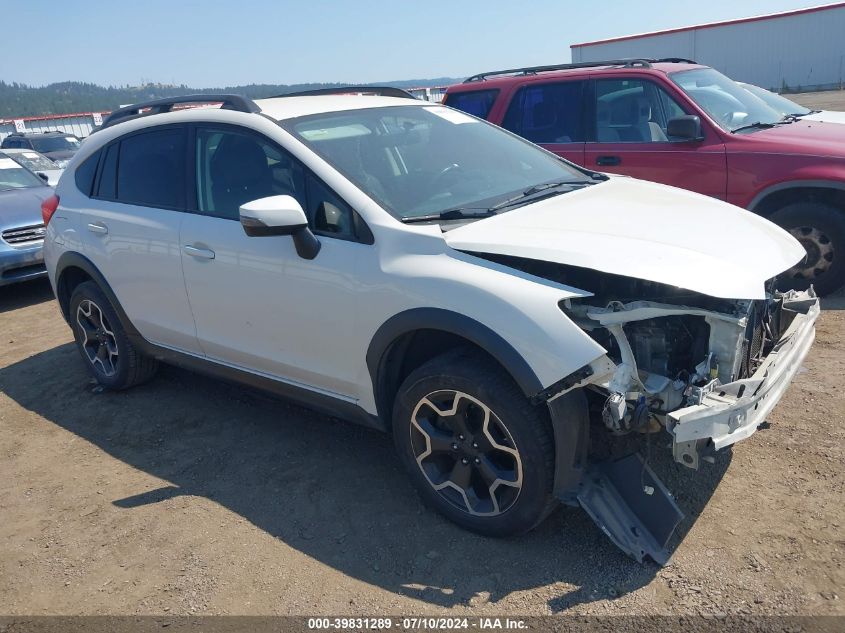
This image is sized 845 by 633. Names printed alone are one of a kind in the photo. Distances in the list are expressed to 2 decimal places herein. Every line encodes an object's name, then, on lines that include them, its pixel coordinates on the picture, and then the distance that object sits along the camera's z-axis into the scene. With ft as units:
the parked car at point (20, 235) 25.89
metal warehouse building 118.21
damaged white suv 9.02
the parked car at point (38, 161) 40.63
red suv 18.25
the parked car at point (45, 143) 64.03
